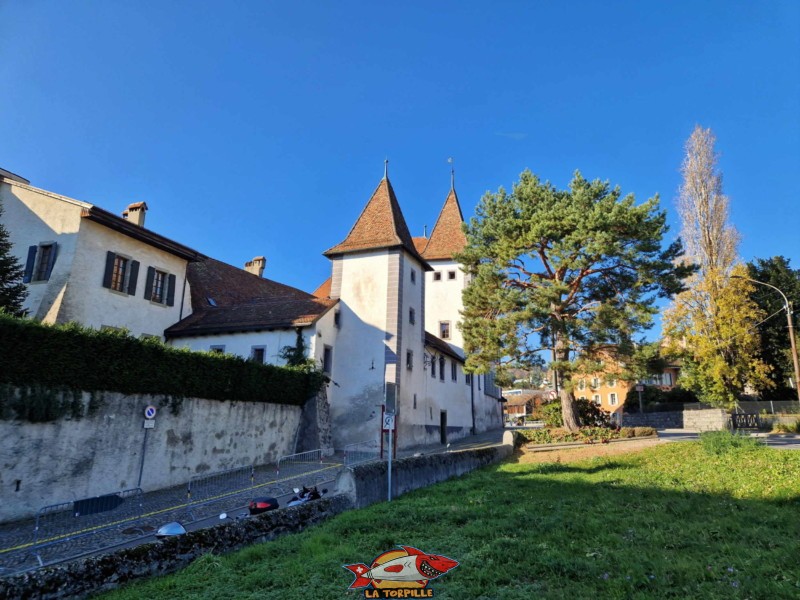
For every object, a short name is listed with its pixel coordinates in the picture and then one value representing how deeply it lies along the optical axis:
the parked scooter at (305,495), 10.39
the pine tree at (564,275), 22.48
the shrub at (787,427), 29.08
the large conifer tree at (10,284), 19.38
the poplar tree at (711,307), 34.16
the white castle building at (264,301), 22.05
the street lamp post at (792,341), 22.88
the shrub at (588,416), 27.69
